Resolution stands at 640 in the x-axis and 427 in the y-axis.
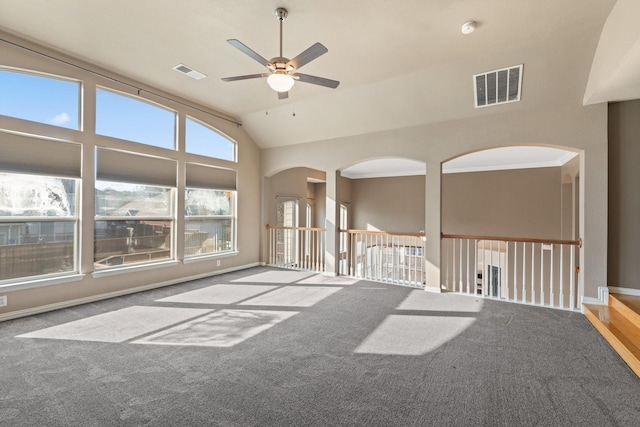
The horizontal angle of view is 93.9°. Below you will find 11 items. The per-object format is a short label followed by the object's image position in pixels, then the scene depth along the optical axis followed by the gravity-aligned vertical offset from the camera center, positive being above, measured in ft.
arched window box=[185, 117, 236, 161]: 18.57 +4.79
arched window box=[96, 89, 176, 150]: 14.50 +4.99
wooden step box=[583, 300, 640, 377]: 8.61 -3.89
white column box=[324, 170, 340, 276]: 20.18 -0.67
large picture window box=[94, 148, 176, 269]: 14.56 +0.28
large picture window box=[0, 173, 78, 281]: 11.76 -0.48
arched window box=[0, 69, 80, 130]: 11.73 +4.84
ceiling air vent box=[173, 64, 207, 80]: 14.16 +6.98
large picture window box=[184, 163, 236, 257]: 18.71 +0.27
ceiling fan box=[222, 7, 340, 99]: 8.42 +4.53
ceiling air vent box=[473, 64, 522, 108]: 12.88 +5.88
